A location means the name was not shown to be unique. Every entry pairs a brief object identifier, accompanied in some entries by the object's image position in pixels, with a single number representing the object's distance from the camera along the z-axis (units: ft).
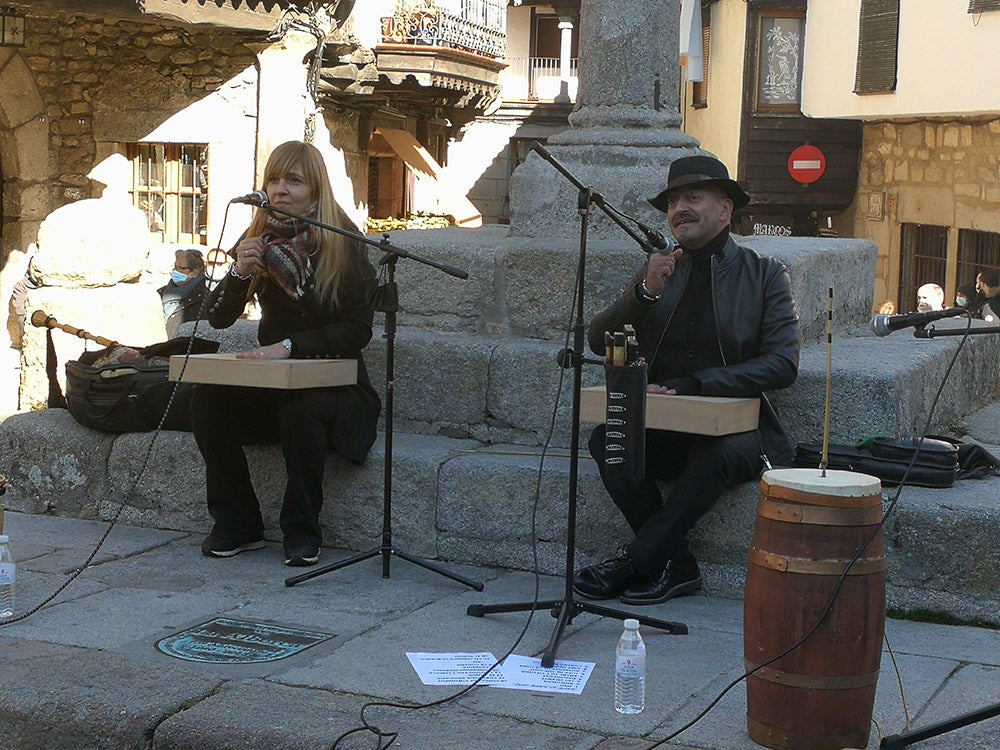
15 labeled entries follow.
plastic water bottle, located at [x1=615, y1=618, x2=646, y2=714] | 11.62
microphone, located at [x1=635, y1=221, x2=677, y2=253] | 14.23
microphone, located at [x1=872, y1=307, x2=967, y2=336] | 10.47
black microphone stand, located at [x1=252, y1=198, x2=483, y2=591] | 15.38
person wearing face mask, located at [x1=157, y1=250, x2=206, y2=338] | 33.76
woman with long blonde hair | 16.71
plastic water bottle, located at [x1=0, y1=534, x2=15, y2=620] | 14.65
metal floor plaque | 13.24
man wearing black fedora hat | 14.98
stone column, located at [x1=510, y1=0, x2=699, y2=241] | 19.84
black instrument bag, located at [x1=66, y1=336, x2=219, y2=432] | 18.74
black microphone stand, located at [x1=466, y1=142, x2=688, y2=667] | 13.07
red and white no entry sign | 61.98
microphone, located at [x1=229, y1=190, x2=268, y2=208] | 14.30
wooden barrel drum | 10.77
